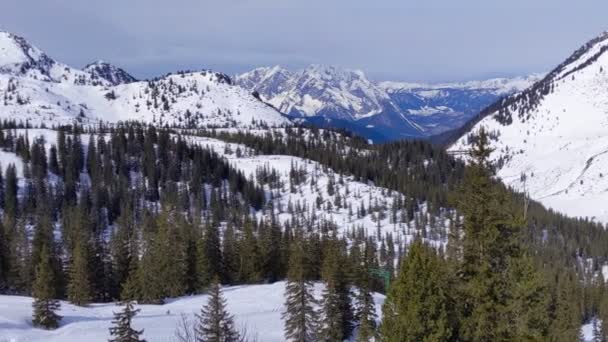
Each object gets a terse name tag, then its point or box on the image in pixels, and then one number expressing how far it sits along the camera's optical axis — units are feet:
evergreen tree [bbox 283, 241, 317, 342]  168.86
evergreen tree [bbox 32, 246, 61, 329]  161.07
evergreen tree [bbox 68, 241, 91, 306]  213.89
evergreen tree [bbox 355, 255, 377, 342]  171.42
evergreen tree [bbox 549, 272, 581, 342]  178.86
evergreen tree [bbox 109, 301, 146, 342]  97.45
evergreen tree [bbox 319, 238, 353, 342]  179.73
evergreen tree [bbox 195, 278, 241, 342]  103.96
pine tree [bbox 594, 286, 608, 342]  356.65
